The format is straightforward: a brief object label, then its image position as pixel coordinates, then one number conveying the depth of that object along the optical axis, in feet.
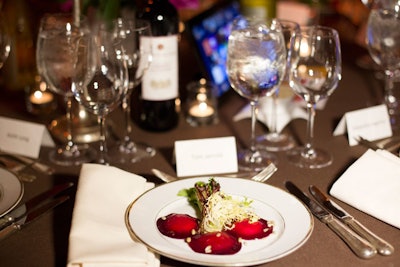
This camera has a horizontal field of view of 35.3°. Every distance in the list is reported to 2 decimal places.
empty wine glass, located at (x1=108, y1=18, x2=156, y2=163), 4.32
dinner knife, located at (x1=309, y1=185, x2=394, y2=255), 3.20
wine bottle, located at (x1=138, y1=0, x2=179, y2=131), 4.68
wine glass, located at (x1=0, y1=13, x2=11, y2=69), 4.72
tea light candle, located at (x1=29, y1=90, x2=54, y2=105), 5.36
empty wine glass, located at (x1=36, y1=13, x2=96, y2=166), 4.35
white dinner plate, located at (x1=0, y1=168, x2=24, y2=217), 3.54
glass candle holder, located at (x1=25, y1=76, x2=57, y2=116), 5.38
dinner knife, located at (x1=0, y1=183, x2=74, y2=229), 3.51
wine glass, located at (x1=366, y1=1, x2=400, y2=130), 5.02
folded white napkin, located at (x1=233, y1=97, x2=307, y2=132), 5.13
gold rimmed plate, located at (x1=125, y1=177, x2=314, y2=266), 2.93
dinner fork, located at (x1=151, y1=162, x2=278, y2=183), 3.94
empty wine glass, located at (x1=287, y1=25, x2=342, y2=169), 4.14
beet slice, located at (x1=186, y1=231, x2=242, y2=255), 3.01
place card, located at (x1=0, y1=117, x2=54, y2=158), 4.52
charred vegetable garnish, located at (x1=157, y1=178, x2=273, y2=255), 3.09
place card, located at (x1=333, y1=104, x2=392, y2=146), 4.73
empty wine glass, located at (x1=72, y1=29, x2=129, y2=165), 3.88
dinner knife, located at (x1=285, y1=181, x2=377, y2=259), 3.17
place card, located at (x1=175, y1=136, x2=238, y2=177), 4.14
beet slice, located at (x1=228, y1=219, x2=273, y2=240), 3.18
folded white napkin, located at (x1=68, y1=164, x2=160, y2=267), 2.97
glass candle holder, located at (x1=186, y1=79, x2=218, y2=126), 5.25
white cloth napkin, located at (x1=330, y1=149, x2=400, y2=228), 3.60
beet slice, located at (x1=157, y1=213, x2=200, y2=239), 3.19
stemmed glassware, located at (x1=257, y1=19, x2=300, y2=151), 4.54
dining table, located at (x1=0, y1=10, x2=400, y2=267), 3.21
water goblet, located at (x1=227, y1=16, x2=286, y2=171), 4.14
